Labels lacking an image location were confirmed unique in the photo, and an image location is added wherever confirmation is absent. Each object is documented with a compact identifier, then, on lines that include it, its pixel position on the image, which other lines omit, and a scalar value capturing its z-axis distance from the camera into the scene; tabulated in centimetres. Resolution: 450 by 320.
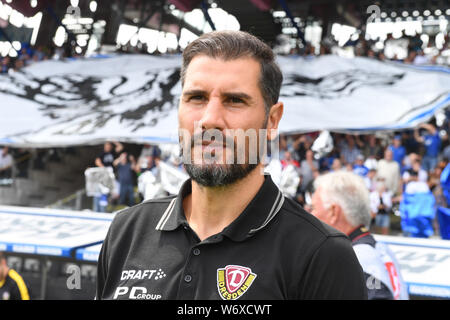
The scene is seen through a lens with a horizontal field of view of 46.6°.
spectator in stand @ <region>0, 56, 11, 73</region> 1572
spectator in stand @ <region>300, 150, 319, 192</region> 1091
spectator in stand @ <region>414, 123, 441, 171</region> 1142
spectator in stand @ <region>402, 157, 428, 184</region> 960
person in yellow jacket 511
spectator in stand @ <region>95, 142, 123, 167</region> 1195
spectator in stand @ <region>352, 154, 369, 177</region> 1042
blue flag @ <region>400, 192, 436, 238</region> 896
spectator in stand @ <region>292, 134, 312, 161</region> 1144
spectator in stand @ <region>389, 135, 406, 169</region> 1108
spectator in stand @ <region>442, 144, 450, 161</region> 1124
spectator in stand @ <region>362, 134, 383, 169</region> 1081
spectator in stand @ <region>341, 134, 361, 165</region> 1202
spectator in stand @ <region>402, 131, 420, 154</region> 1201
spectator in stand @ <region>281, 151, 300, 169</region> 986
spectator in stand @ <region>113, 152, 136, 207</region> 1186
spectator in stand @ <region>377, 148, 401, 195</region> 1023
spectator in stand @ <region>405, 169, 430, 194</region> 915
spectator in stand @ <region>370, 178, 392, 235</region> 962
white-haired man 264
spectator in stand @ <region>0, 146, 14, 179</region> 1451
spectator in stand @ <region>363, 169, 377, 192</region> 1002
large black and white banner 995
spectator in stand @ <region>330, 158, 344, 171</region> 1043
